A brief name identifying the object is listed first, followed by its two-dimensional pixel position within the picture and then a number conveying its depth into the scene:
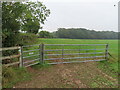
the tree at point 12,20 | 4.09
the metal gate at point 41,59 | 4.88
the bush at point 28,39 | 6.01
